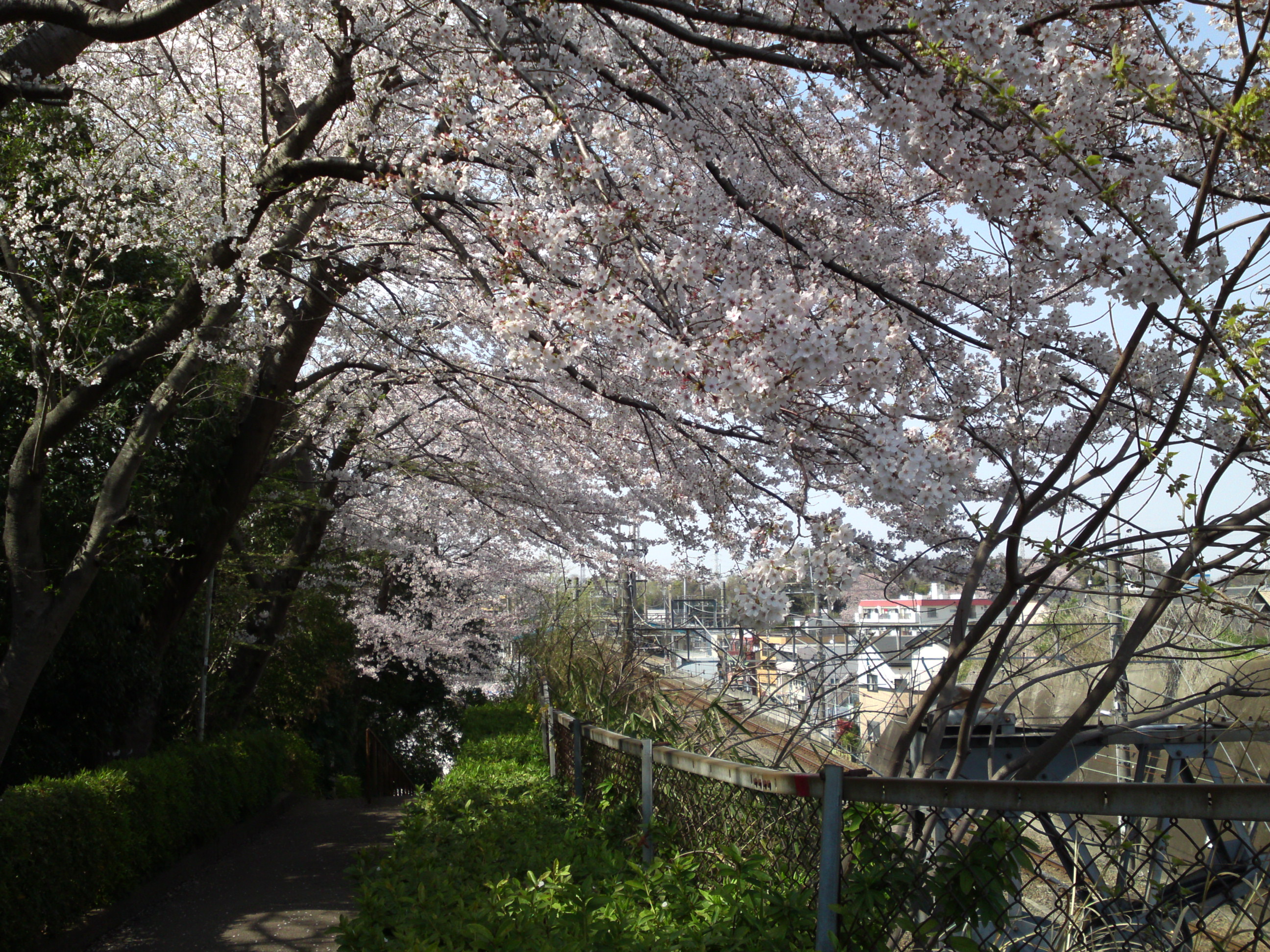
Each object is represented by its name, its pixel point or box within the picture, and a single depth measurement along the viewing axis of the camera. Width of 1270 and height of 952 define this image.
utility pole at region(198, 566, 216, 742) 9.15
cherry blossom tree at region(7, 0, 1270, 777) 2.34
